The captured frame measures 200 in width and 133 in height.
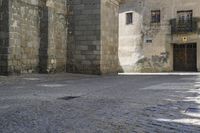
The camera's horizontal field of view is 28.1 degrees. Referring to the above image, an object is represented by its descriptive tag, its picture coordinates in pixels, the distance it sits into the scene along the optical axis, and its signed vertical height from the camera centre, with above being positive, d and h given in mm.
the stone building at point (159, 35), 28891 +1997
